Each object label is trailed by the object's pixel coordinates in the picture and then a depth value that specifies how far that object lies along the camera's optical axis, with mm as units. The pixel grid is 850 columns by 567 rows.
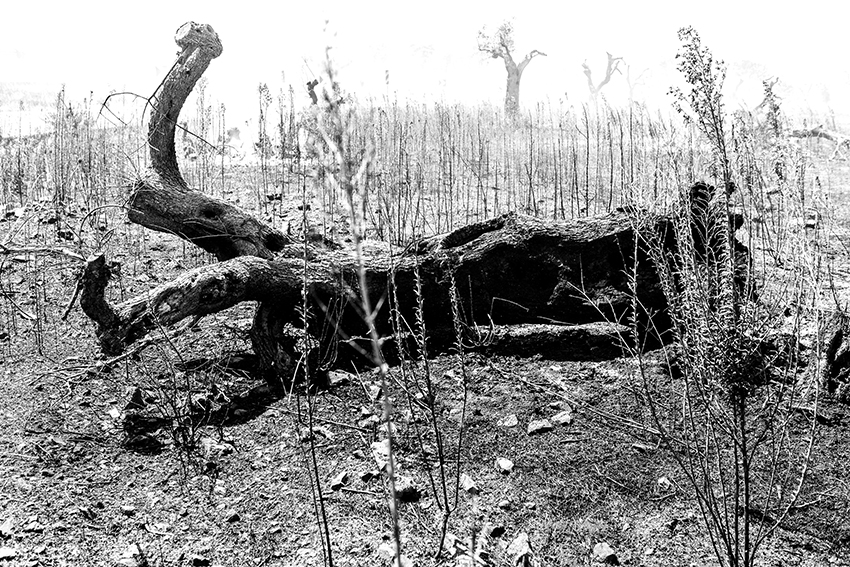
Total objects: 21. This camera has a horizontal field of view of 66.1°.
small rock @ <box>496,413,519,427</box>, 2941
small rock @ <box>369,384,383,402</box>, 3244
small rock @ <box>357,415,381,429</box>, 2979
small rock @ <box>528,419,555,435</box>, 2867
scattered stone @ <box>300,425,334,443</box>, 2887
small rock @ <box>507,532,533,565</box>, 2104
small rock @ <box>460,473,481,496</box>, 2484
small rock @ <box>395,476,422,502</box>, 2430
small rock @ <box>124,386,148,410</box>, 3037
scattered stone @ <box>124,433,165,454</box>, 2822
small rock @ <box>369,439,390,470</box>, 2633
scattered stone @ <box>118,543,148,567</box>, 2145
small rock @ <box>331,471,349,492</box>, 2512
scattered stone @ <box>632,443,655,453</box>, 2660
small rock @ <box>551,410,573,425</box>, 2916
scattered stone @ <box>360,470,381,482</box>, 2558
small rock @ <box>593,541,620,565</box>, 2123
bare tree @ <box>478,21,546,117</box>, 22109
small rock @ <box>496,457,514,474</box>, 2605
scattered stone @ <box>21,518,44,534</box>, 2246
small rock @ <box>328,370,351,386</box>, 3404
